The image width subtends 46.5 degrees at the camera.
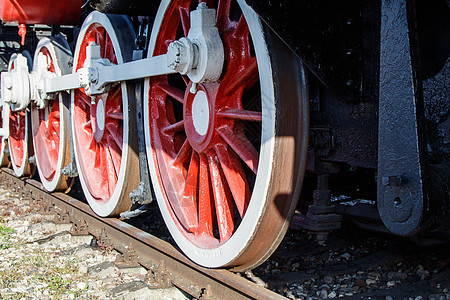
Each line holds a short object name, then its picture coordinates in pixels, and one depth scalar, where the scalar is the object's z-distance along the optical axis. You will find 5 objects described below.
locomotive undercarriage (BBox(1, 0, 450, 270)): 1.64
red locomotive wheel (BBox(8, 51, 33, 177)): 5.97
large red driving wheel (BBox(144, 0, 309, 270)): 2.11
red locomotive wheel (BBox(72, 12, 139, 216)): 3.52
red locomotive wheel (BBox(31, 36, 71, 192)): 4.72
